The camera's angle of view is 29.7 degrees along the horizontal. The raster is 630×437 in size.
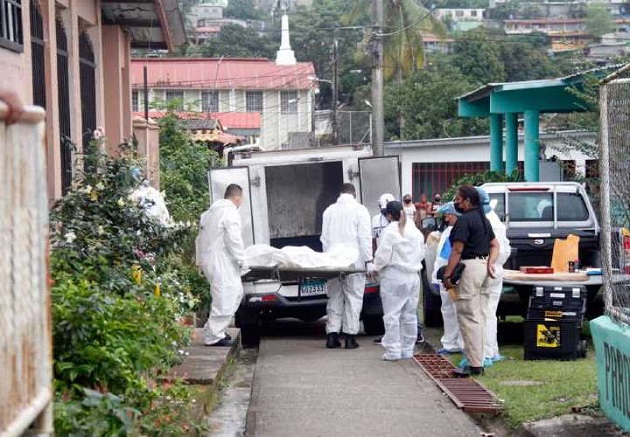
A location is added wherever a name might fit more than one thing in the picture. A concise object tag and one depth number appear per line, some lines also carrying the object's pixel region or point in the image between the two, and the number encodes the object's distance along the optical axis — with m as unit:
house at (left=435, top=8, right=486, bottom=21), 122.81
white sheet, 13.73
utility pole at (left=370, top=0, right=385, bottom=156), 30.19
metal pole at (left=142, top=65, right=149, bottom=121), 22.28
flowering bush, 6.36
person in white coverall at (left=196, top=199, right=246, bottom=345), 12.20
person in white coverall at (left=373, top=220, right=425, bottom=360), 12.76
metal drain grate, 9.61
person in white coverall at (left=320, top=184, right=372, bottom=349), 14.17
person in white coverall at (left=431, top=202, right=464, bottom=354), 12.66
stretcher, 13.78
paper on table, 13.78
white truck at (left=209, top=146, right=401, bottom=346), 14.61
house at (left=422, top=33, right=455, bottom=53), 80.91
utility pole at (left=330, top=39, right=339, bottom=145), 41.42
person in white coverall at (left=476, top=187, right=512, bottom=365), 11.98
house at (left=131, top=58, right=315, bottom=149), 53.16
